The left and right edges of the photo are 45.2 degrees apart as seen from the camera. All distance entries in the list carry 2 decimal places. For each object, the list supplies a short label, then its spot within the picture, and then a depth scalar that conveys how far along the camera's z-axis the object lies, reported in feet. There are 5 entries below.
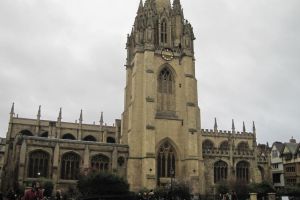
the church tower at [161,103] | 176.65
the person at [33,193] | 52.95
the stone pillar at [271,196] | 115.04
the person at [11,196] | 78.74
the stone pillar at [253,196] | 114.62
